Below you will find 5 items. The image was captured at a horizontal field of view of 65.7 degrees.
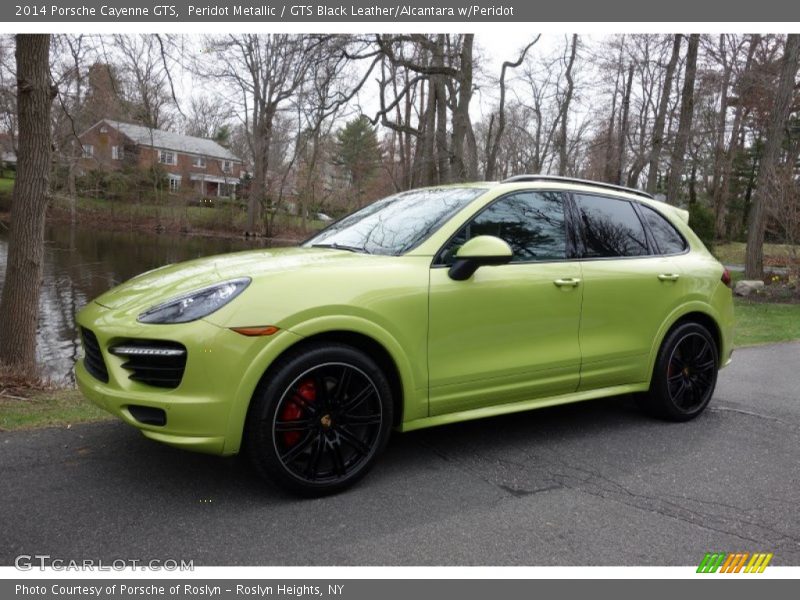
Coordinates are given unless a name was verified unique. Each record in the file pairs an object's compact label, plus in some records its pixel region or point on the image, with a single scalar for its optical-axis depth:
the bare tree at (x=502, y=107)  22.85
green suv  2.99
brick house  49.06
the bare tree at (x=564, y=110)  29.52
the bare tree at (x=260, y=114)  35.88
